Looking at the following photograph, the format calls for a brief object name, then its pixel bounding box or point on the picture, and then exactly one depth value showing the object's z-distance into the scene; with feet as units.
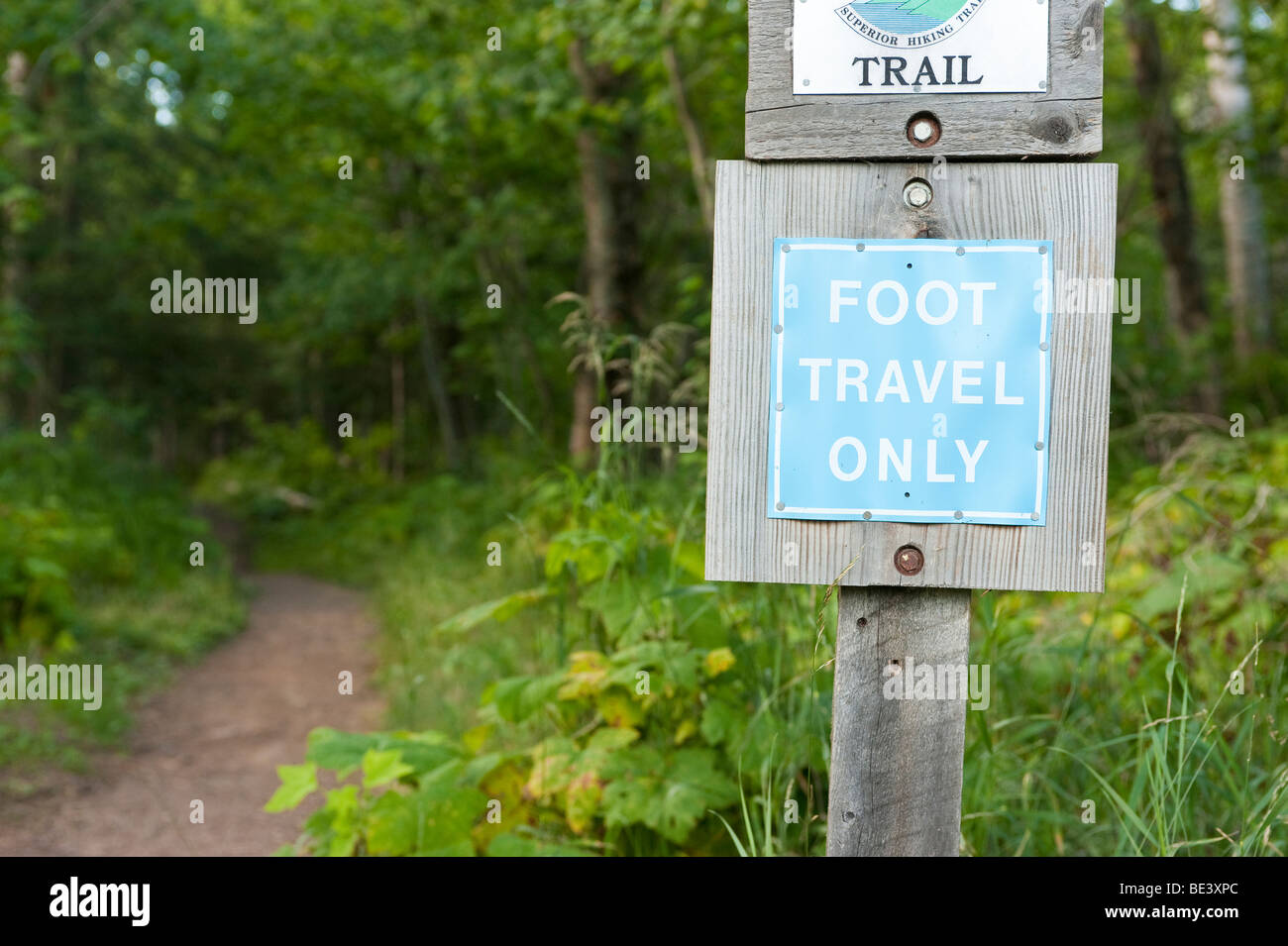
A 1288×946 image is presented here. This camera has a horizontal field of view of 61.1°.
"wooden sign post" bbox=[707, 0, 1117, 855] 5.99
